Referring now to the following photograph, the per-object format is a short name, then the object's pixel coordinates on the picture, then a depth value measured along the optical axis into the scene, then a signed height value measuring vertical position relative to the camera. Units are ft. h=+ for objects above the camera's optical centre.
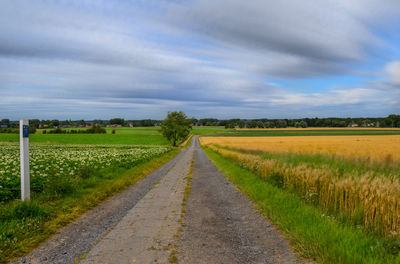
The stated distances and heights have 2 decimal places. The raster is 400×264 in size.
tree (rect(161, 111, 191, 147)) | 252.83 +1.32
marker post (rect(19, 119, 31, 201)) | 23.88 -3.15
